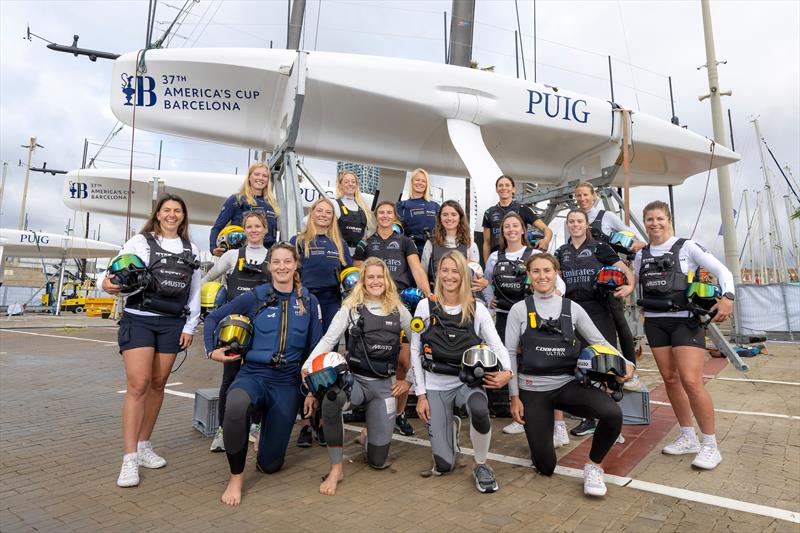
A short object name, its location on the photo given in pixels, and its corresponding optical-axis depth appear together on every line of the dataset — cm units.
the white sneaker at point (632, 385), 375
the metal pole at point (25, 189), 3460
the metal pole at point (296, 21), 1202
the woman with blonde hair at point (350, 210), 489
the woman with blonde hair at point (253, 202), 434
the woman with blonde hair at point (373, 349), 318
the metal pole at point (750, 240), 4327
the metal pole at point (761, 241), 4288
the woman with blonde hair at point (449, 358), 302
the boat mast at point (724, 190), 1363
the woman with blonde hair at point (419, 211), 480
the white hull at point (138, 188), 1577
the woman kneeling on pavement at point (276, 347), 296
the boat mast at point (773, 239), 3206
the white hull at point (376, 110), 721
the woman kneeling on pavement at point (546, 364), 297
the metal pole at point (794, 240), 3184
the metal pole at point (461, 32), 1034
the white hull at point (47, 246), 2734
